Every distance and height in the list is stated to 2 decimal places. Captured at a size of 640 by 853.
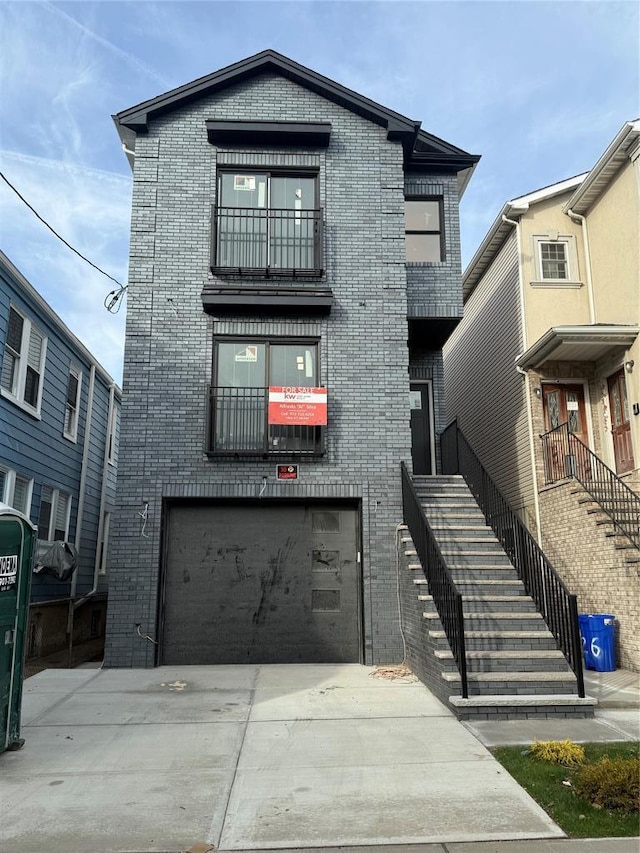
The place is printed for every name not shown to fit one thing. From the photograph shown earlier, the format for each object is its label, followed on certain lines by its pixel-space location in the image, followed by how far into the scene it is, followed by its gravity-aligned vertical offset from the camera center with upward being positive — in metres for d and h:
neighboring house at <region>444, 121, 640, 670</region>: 12.16 +4.12
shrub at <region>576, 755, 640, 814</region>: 4.64 -1.43
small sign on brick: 10.42 +1.45
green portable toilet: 5.87 -0.35
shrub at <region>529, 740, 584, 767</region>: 5.45 -1.41
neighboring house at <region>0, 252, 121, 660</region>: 12.39 +2.48
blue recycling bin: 9.53 -0.94
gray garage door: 10.05 -0.19
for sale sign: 10.57 +2.45
